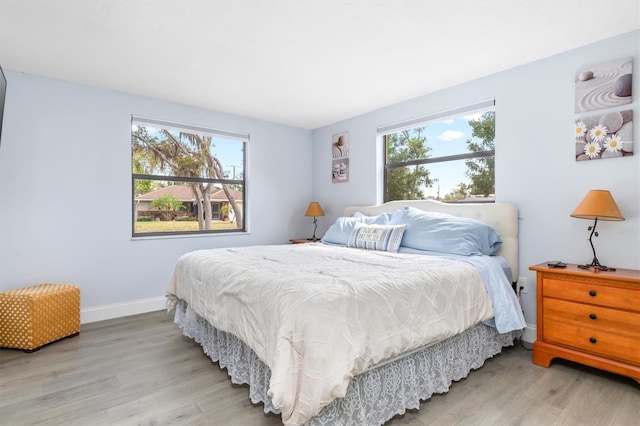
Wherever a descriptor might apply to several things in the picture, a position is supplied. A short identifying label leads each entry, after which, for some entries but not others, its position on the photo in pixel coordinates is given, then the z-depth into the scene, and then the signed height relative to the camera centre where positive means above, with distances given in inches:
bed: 55.4 -21.0
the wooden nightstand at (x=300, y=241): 174.2 -14.9
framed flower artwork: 91.9 +22.5
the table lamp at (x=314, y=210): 180.4 +1.5
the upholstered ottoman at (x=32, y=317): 102.4 -33.4
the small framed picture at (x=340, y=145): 178.4 +37.1
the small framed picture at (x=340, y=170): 178.4 +23.5
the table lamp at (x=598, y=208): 85.7 +1.5
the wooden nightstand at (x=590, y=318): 79.3 -26.7
